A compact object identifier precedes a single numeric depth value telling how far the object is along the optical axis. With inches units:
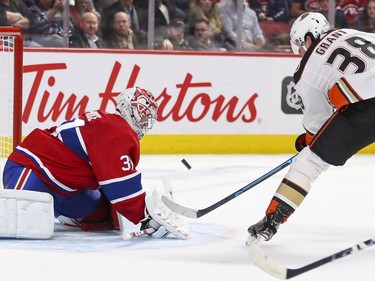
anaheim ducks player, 265.7
